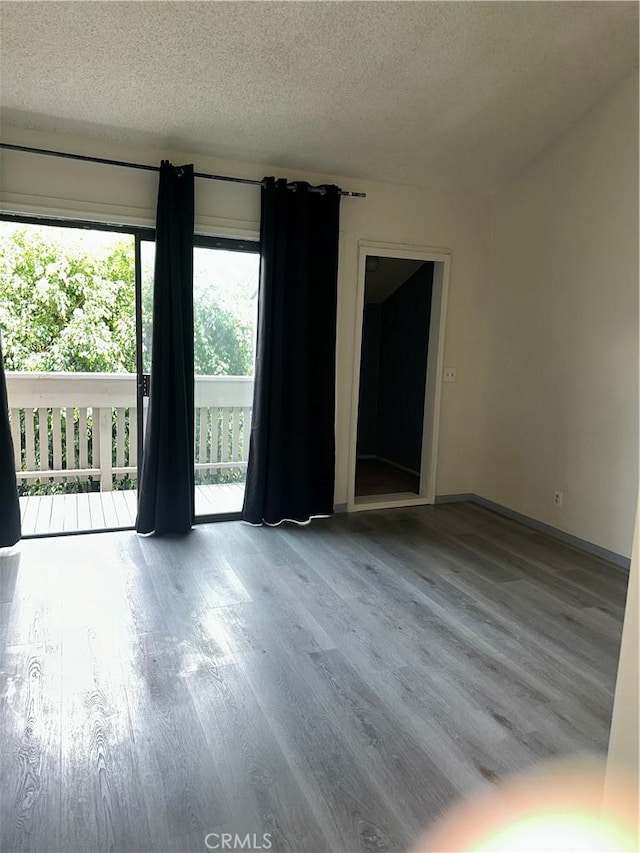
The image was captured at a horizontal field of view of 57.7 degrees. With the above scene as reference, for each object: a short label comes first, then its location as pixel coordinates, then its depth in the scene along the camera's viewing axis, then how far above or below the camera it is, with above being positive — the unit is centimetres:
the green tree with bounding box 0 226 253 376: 543 +41
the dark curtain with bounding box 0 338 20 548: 333 -85
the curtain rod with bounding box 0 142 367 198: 331 +113
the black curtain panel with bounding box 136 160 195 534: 363 -11
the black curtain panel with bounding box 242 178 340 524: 394 +3
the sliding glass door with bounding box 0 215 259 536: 401 -12
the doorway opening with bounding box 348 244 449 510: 473 -16
